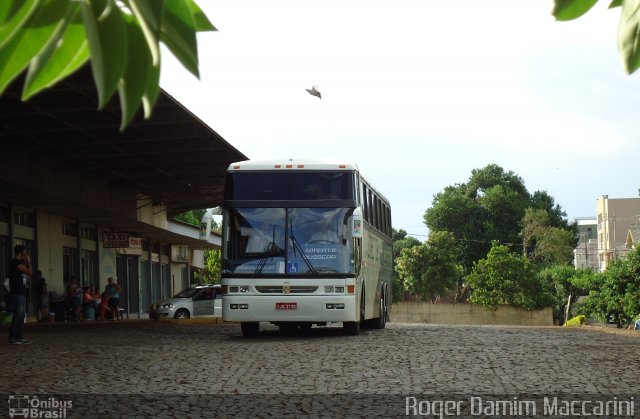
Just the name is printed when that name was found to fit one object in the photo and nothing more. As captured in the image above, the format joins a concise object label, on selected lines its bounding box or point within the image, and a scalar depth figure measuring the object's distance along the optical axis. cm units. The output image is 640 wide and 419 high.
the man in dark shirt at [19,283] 1822
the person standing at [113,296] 4053
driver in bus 2175
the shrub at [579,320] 4952
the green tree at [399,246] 9481
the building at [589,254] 13576
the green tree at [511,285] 7631
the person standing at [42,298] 3562
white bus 2145
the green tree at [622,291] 3919
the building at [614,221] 12000
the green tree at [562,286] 7750
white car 4022
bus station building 2902
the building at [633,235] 9627
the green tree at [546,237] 9112
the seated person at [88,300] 3916
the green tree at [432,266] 9006
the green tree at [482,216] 9469
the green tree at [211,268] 8904
